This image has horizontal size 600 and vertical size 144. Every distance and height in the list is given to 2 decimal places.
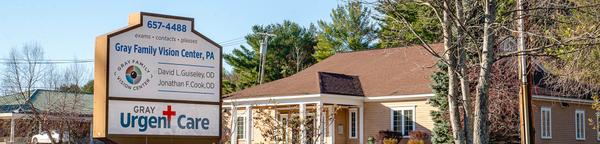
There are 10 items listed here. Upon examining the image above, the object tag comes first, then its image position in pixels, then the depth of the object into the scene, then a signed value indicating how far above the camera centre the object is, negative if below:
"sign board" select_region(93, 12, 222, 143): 12.84 +0.03
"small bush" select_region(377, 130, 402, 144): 34.42 -2.16
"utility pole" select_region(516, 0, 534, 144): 22.19 -0.63
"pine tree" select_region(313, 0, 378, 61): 69.25 +3.85
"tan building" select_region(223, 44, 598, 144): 35.19 -0.85
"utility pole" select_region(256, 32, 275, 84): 61.22 +2.26
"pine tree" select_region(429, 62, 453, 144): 31.09 -1.00
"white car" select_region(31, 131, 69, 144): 51.71 -3.43
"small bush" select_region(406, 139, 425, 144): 31.55 -2.22
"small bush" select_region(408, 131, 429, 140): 33.06 -2.07
